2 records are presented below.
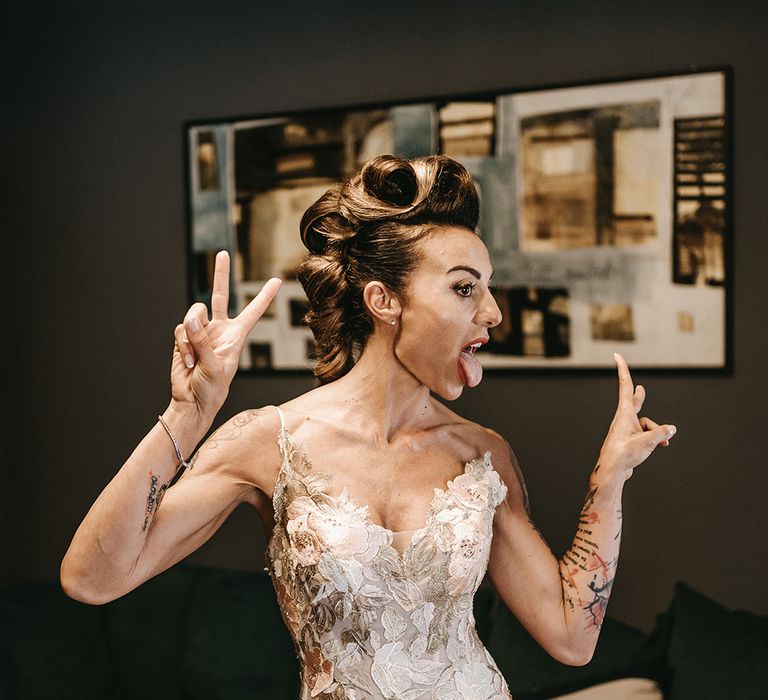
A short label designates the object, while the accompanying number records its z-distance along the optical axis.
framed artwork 3.06
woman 1.71
